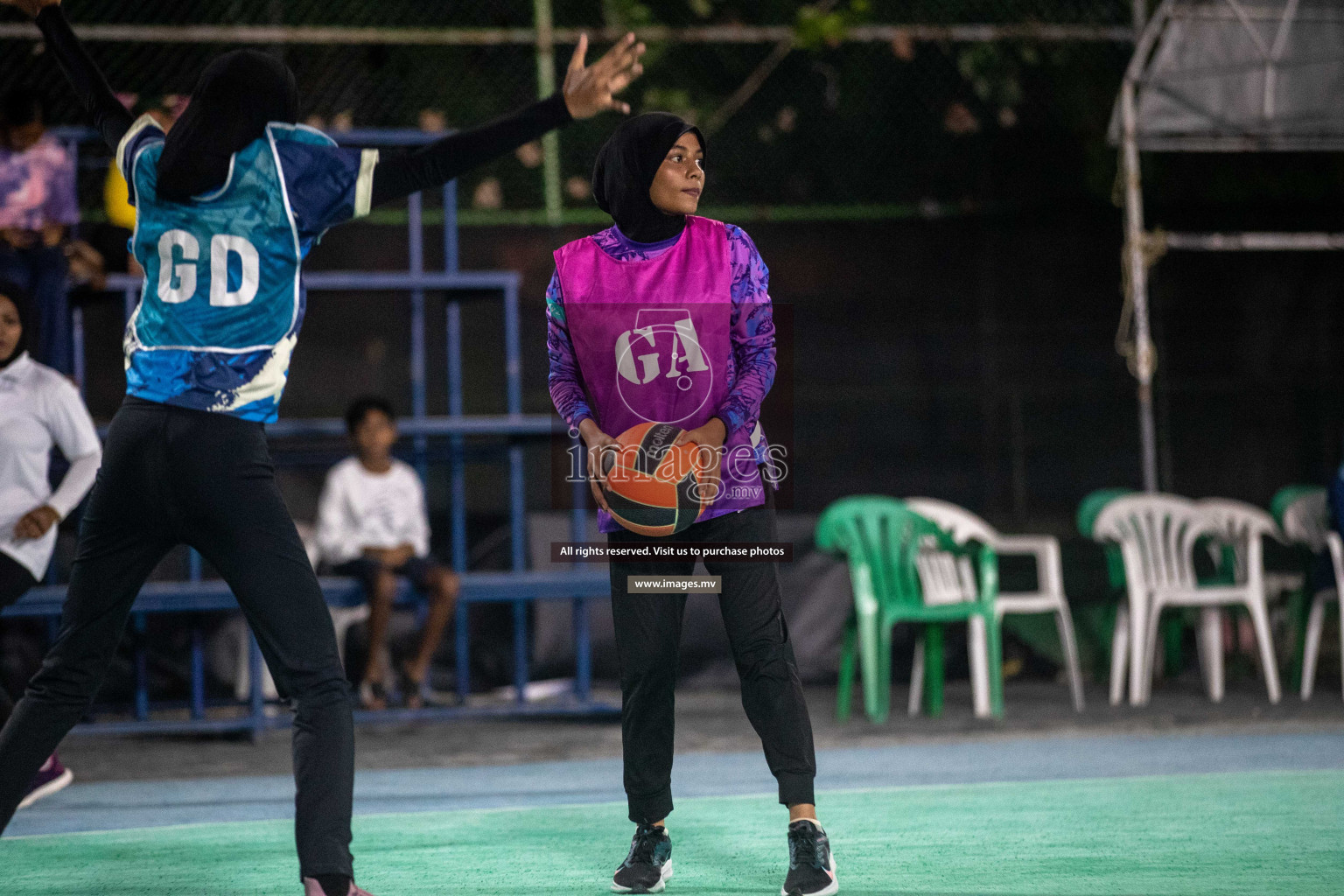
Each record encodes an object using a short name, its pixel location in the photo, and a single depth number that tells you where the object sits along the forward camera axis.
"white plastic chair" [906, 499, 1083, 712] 14.15
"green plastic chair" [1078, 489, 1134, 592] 15.23
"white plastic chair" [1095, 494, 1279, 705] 14.34
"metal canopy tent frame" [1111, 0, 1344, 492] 15.59
